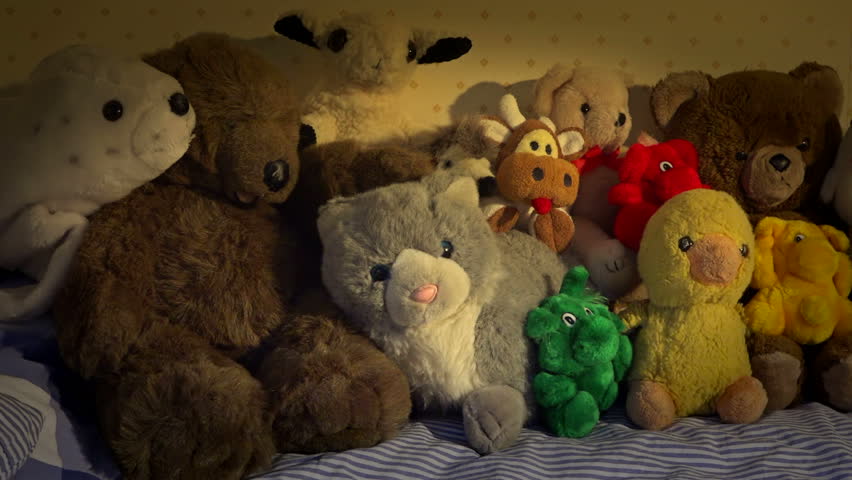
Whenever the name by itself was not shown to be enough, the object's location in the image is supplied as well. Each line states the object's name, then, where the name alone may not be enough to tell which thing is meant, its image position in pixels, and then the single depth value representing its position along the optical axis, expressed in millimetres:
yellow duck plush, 1117
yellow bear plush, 1228
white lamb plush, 1345
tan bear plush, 1413
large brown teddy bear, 914
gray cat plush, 1040
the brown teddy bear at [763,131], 1349
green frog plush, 1090
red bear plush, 1283
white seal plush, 1035
